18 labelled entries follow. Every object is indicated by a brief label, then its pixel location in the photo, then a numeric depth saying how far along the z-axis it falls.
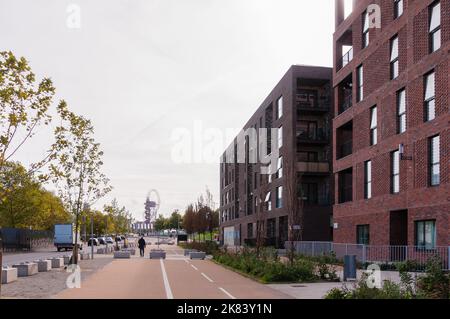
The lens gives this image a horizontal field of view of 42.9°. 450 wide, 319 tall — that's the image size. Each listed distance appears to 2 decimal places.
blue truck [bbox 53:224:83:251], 56.59
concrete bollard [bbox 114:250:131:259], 39.56
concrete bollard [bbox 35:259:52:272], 25.05
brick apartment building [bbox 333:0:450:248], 26.47
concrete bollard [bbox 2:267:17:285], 19.05
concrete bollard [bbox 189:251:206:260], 39.34
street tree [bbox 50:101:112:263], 28.80
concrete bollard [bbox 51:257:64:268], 27.50
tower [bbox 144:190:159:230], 69.06
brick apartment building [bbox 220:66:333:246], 51.03
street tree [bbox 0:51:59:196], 13.20
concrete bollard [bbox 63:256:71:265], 29.71
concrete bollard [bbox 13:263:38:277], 22.30
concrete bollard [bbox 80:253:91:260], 37.44
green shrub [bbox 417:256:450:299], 11.95
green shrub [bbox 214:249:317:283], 20.67
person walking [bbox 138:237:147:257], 42.84
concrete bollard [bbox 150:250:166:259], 38.96
